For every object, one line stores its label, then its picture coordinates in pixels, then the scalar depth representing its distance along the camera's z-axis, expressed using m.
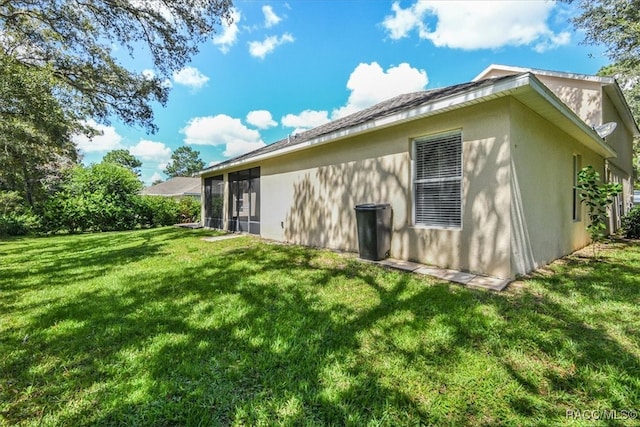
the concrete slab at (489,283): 3.88
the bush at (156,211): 15.90
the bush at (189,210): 18.23
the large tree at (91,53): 7.86
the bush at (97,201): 13.30
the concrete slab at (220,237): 9.14
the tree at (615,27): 10.37
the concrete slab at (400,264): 4.92
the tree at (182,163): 60.53
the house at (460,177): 4.23
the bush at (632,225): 9.07
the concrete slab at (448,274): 4.26
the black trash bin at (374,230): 5.49
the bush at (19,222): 12.43
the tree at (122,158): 51.12
